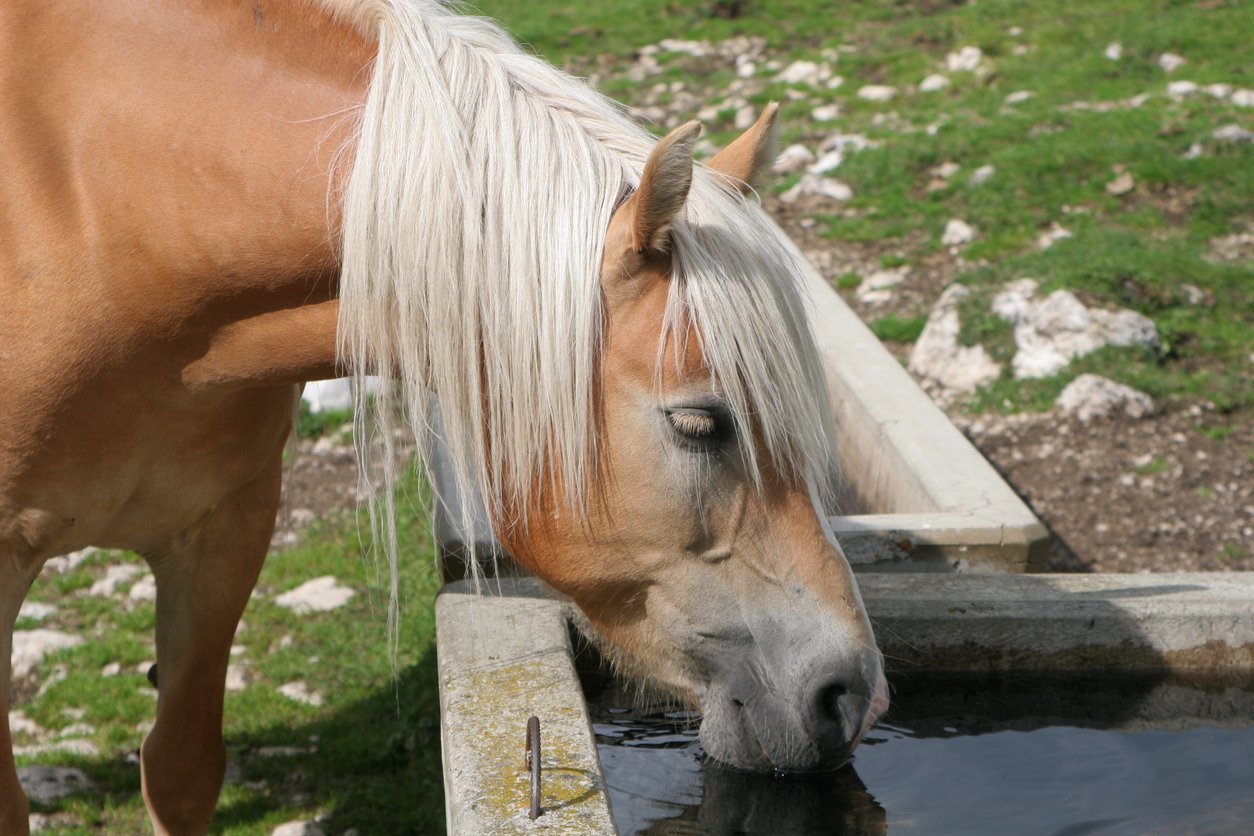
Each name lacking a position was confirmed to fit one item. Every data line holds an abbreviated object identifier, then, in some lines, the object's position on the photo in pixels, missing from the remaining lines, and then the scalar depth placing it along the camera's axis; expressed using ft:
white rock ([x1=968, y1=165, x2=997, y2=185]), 22.75
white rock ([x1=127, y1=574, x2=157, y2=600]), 14.44
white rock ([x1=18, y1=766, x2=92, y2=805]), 10.97
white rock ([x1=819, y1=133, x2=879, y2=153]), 25.75
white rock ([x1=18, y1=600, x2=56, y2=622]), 14.02
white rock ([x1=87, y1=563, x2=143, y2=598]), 14.65
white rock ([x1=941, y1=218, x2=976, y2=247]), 21.22
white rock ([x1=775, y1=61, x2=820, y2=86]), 31.32
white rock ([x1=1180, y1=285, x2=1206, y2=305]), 18.07
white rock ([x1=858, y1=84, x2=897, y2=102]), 29.35
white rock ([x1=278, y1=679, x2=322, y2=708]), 12.57
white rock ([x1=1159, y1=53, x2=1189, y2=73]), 26.84
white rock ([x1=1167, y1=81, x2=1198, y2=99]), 24.93
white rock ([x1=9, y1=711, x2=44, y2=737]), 12.06
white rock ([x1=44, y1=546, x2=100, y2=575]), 15.11
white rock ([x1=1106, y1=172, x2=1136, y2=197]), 21.36
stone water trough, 6.82
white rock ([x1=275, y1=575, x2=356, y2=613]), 14.23
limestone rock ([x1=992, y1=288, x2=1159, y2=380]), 17.13
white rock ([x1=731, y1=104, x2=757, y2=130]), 28.55
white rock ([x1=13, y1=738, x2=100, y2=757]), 11.54
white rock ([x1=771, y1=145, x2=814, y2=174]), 25.66
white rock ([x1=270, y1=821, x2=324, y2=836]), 10.51
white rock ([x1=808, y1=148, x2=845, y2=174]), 25.09
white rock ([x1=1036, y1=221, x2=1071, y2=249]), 20.10
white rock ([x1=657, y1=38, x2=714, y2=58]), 34.80
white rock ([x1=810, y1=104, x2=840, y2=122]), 28.58
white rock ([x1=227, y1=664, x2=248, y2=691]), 12.84
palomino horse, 6.38
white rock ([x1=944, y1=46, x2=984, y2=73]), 30.30
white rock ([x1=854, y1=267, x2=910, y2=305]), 20.38
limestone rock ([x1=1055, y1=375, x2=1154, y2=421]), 16.22
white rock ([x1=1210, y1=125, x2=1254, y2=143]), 22.07
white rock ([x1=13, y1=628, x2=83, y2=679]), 13.01
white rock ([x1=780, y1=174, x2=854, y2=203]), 23.98
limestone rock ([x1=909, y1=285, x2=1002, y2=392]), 17.57
